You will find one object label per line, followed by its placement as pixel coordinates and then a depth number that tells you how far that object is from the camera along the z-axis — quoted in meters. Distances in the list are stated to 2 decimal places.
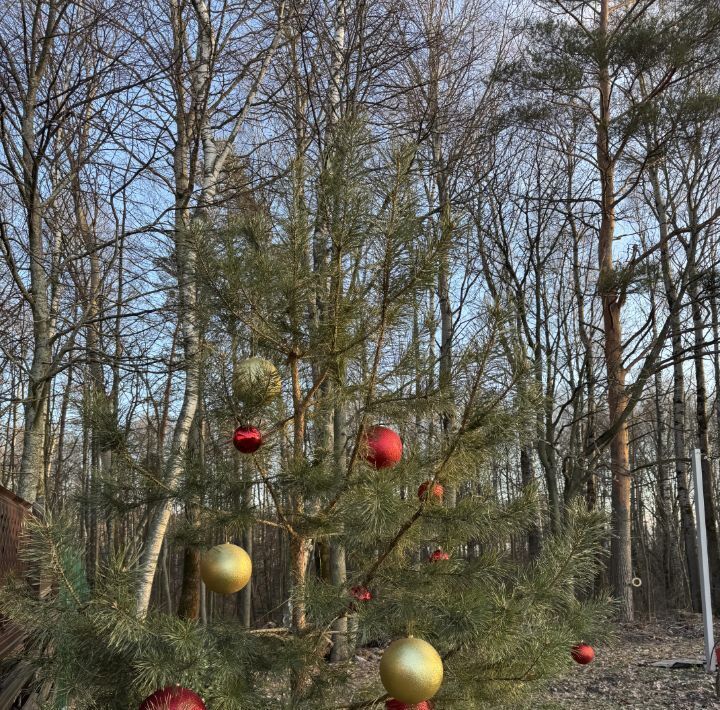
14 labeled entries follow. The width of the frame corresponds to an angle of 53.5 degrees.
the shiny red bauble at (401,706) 2.47
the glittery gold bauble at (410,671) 2.18
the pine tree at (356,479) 2.41
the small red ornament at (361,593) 2.65
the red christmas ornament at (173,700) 2.03
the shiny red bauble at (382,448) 2.70
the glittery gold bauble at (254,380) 2.59
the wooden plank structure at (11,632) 3.31
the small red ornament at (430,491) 2.68
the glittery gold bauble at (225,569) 2.42
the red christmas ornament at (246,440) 2.54
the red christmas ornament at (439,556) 2.97
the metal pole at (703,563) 6.32
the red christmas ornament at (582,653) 2.96
